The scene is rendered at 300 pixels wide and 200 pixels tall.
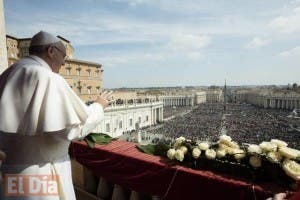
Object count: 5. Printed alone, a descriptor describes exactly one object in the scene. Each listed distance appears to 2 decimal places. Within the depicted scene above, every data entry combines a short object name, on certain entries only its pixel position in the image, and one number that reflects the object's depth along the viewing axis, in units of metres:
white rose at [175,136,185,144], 3.09
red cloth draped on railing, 2.34
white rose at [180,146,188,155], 2.89
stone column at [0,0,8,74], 5.05
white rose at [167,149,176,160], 2.91
